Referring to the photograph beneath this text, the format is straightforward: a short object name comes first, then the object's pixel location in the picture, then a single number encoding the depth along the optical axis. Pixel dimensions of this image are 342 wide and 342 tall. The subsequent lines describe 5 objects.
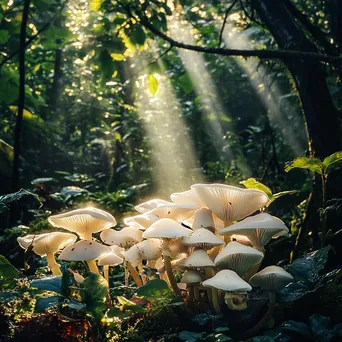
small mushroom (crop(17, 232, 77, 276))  0.55
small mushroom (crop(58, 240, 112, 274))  0.53
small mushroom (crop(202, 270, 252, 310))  0.47
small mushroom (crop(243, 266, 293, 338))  0.52
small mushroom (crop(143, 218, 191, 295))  0.50
